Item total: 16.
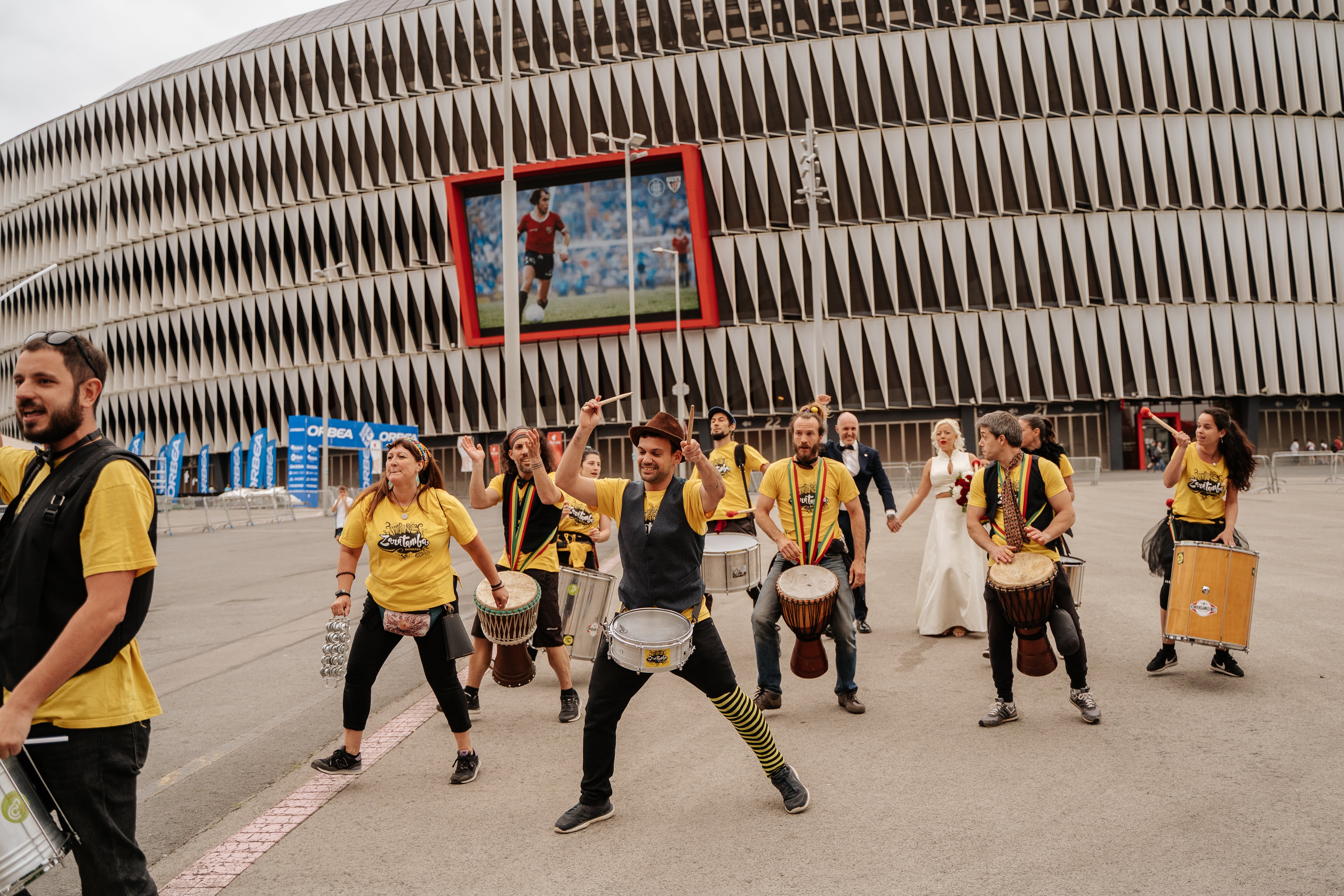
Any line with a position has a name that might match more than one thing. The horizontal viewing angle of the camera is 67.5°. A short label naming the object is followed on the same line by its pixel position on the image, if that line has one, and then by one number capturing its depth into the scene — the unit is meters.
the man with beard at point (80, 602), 2.78
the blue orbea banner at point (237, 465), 60.47
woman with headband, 5.31
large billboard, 50.91
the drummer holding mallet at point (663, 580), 4.69
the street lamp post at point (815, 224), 26.03
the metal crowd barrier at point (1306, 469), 31.56
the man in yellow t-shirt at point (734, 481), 9.49
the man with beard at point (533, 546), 6.73
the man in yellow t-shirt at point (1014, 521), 6.05
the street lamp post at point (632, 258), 29.41
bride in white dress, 9.08
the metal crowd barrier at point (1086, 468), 40.50
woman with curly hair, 7.14
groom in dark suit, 9.34
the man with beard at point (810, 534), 6.60
